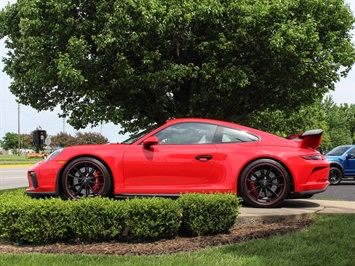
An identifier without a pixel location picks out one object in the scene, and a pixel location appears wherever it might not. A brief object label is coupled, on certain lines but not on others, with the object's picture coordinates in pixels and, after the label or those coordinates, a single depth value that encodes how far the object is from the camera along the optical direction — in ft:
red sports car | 18.75
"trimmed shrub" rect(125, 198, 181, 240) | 15.16
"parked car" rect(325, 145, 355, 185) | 54.70
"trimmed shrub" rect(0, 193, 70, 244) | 15.35
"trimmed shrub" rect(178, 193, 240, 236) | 15.57
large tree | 43.60
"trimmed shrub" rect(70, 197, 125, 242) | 15.23
